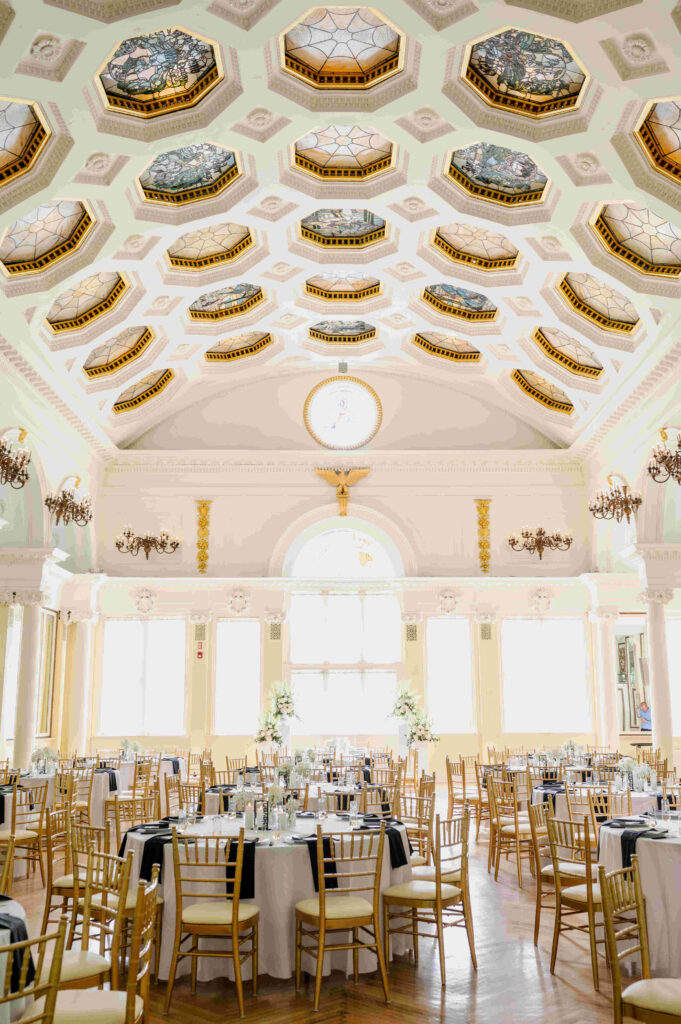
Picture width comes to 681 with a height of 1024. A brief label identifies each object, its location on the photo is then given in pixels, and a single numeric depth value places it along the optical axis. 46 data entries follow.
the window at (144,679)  18.86
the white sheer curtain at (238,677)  18.84
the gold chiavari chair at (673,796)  9.20
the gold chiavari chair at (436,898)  6.12
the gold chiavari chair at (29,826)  9.22
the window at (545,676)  19.08
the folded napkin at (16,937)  4.05
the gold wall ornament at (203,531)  19.41
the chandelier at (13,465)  11.13
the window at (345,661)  19.31
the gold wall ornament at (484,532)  19.42
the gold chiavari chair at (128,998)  3.98
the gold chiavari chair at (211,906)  5.52
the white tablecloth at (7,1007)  3.88
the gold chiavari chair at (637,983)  4.20
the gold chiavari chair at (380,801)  8.58
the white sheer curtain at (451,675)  19.03
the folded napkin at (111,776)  12.38
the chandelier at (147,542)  16.25
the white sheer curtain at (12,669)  15.18
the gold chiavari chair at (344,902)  5.66
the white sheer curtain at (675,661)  19.23
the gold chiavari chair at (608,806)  8.09
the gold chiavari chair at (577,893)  5.99
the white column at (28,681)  14.95
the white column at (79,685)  18.02
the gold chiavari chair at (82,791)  11.52
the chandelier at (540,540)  16.28
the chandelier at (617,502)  14.05
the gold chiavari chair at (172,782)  8.97
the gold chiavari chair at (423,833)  7.18
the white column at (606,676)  18.34
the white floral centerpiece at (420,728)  17.41
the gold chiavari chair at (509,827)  9.42
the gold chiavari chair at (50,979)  3.15
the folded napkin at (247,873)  6.08
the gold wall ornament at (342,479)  19.56
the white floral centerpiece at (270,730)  15.72
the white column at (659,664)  15.45
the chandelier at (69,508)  14.48
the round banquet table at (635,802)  9.30
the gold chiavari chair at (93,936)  4.46
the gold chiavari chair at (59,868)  6.54
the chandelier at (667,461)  11.91
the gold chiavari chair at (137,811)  8.64
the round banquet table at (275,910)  6.02
